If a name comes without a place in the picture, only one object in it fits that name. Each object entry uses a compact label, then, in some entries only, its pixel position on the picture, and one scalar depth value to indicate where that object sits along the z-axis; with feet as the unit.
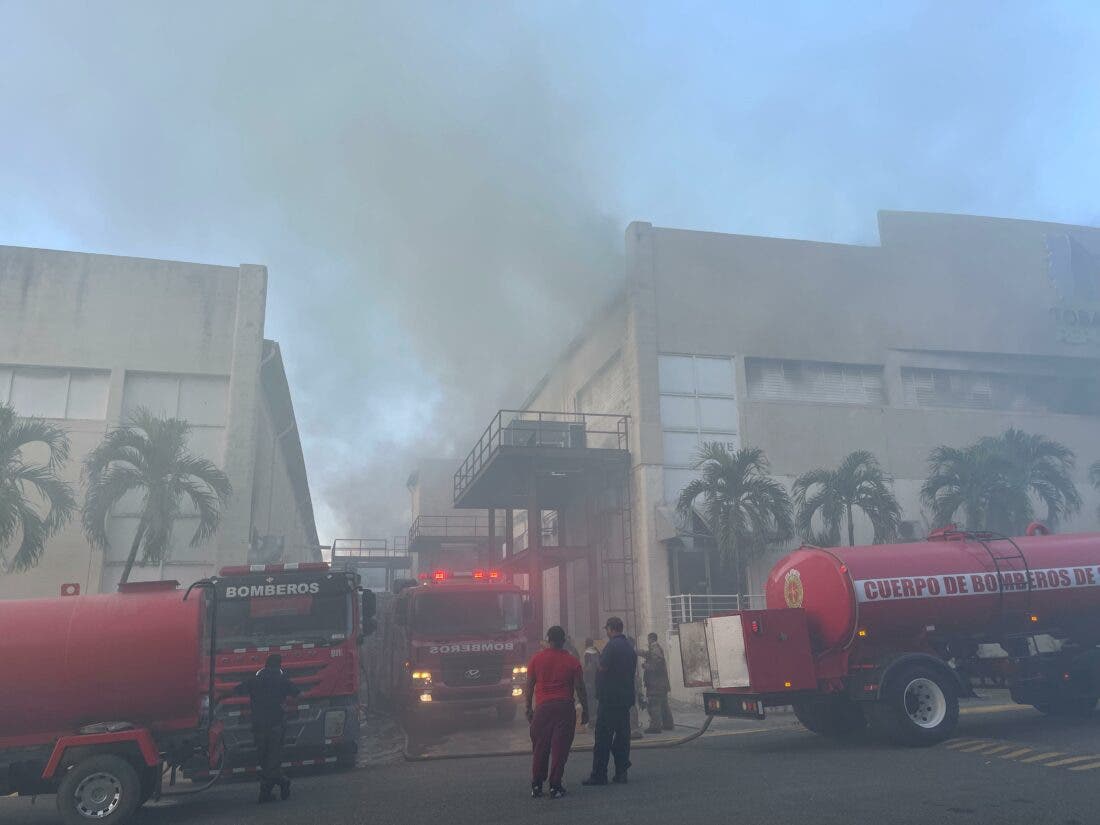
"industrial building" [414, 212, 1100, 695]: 73.92
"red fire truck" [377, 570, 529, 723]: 47.01
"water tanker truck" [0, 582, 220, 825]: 24.59
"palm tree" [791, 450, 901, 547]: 68.23
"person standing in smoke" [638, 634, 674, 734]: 43.58
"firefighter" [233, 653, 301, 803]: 27.58
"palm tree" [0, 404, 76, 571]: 59.41
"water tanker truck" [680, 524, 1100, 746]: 33.63
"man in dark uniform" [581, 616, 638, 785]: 26.48
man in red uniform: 24.49
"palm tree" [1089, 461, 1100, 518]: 78.74
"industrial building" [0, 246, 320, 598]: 74.95
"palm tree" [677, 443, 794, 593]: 65.00
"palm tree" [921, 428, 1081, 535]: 69.31
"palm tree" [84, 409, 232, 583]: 64.90
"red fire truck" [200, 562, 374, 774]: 32.89
